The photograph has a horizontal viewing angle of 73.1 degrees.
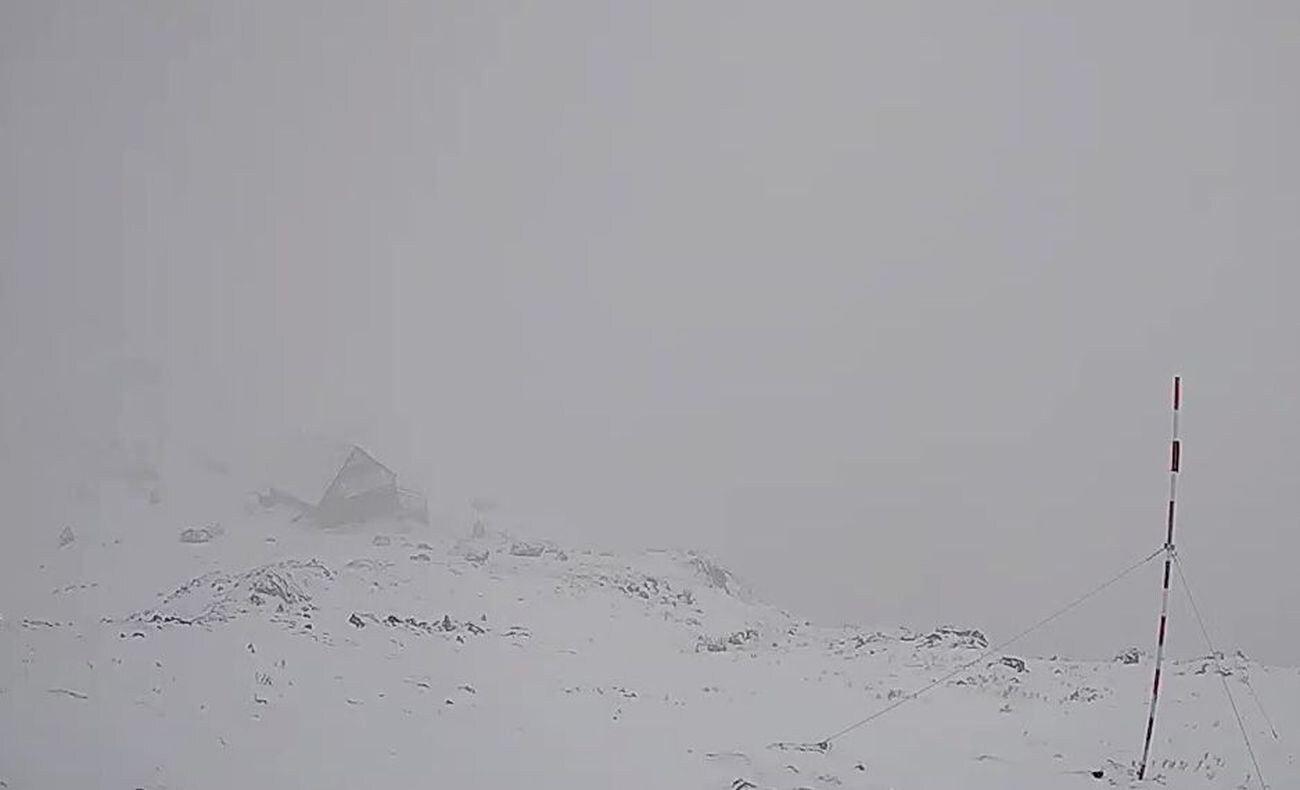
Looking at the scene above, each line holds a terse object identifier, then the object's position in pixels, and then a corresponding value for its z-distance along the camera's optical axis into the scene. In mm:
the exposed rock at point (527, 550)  42625
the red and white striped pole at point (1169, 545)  11873
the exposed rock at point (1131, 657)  21969
